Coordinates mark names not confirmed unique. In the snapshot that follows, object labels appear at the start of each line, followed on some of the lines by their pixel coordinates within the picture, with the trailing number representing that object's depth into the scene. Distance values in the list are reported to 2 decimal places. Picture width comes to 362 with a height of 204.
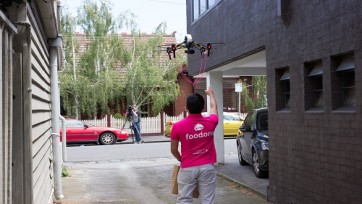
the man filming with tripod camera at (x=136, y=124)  23.88
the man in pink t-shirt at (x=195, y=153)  5.32
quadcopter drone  11.14
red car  22.75
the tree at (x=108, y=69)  27.14
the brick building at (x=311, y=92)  5.64
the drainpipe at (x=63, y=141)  12.20
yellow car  25.76
